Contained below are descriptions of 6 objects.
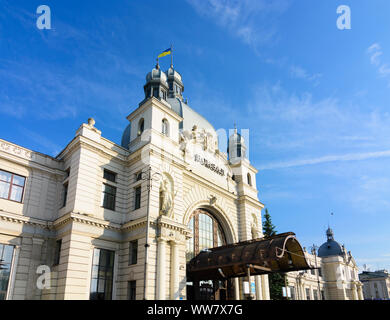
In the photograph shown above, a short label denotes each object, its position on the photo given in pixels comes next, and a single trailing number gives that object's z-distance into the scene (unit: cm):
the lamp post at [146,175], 2436
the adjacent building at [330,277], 6058
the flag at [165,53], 3625
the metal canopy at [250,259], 2342
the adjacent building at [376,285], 11869
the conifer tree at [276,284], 4050
